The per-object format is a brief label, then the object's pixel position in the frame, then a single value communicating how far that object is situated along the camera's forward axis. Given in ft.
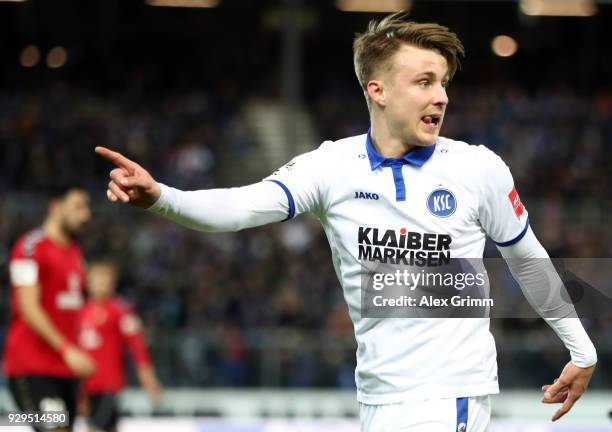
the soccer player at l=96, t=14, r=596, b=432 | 22.98
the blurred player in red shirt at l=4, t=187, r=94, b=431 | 44.50
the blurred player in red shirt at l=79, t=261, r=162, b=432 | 61.05
